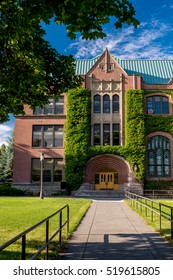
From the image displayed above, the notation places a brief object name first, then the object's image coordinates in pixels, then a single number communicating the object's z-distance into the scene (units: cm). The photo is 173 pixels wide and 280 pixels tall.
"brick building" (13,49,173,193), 2860
